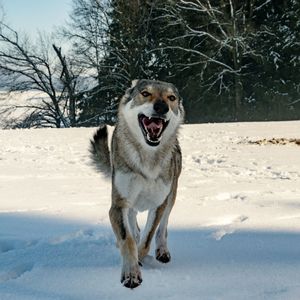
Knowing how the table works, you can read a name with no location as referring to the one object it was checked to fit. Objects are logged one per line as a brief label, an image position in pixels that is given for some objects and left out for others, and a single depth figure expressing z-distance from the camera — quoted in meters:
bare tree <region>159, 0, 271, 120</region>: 28.55
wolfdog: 3.62
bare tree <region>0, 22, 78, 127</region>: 33.81
